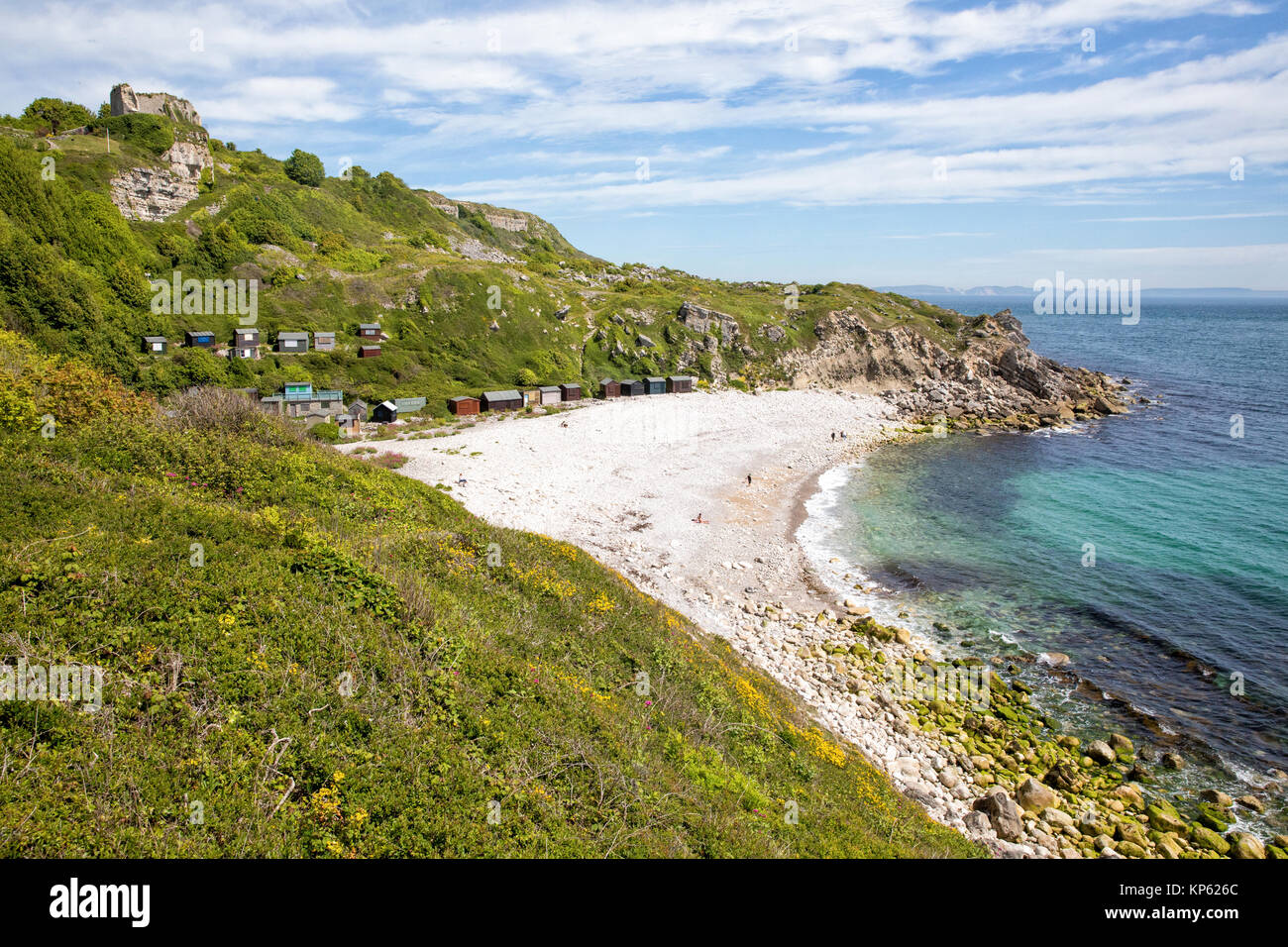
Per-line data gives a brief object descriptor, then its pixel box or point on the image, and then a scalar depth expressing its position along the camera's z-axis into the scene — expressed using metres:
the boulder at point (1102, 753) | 22.12
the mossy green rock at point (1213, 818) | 19.48
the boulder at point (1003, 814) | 18.50
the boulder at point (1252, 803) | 20.03
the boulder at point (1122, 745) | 22.48
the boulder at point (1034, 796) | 19.98
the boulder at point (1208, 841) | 18.55
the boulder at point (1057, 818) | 19.33
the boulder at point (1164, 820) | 19.27
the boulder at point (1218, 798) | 20.17
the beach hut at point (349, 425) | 57.06
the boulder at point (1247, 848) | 18.09
